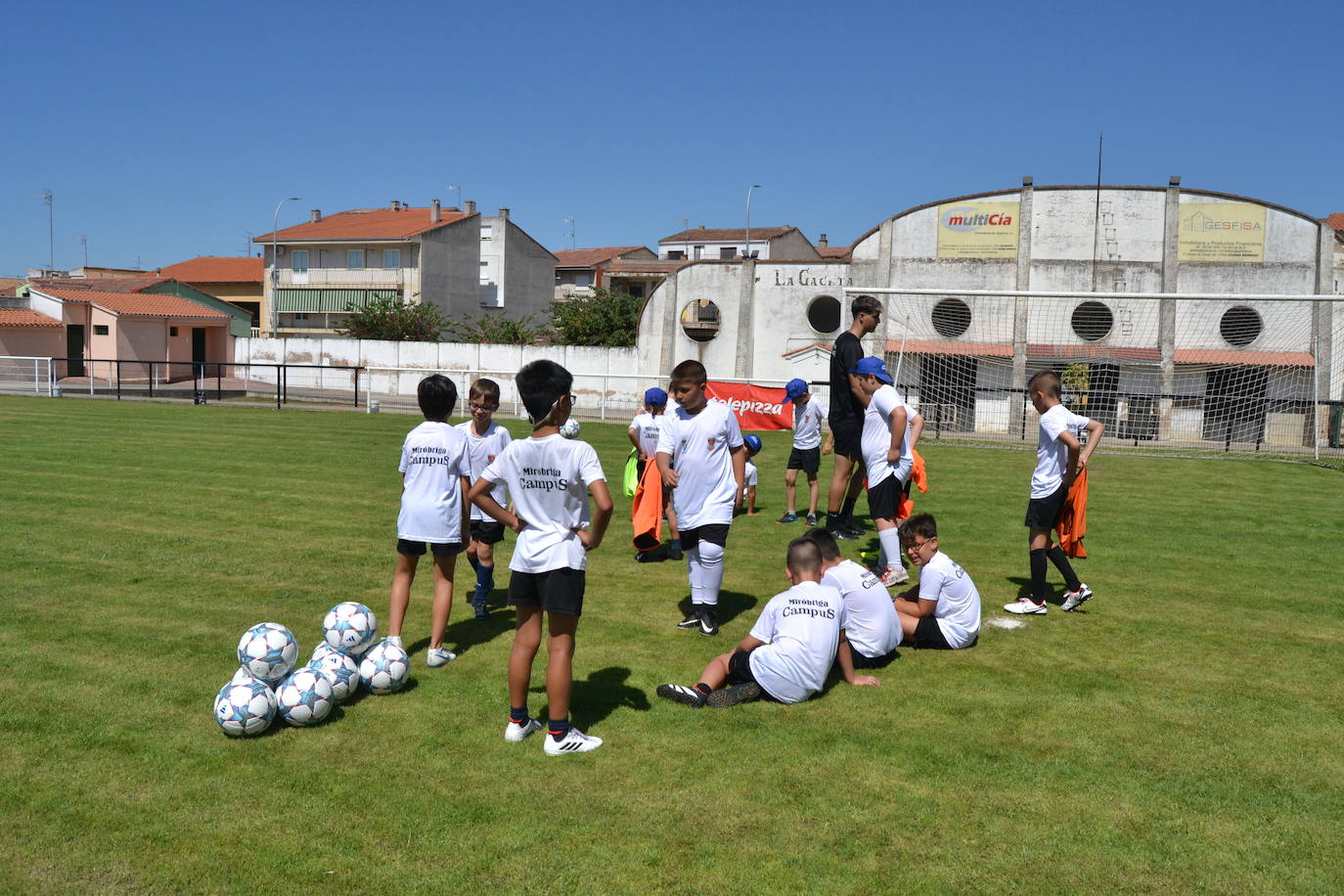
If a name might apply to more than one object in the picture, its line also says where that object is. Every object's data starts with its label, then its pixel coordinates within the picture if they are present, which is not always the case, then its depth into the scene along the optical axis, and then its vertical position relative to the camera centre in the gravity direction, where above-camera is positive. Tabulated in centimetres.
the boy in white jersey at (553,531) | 488 -60
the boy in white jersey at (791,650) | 572 -134
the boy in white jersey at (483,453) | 682 -32
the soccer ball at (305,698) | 527 -154
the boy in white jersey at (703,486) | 720 -53
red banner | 2370 +17
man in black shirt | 939 +4
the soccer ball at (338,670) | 551 -146
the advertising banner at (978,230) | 3709 +686
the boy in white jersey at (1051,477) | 786 -45
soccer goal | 2470 +166
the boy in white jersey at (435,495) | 622 -55
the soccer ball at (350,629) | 591 -132
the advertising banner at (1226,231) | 3516 +666
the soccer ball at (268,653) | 545 -136
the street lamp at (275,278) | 6688 +817
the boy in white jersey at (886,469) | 840 -44
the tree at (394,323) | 5281 +422
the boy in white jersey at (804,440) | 1225 -33
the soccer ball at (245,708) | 511 -155
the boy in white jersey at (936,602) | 680 -123
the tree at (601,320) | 5422 +474
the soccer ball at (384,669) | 578 -151
